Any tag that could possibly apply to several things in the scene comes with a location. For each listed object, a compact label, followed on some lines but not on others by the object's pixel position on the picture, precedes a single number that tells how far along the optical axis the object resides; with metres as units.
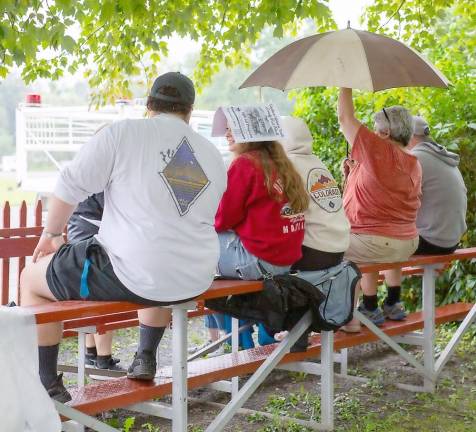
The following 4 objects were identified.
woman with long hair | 4.10
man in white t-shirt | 3.37
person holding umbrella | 5.04
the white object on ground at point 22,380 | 2.82
